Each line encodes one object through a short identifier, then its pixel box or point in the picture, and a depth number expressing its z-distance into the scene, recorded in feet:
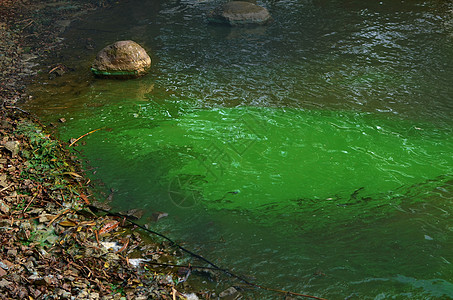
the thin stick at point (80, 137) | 15.24
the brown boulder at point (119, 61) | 20.25
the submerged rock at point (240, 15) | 27.20
